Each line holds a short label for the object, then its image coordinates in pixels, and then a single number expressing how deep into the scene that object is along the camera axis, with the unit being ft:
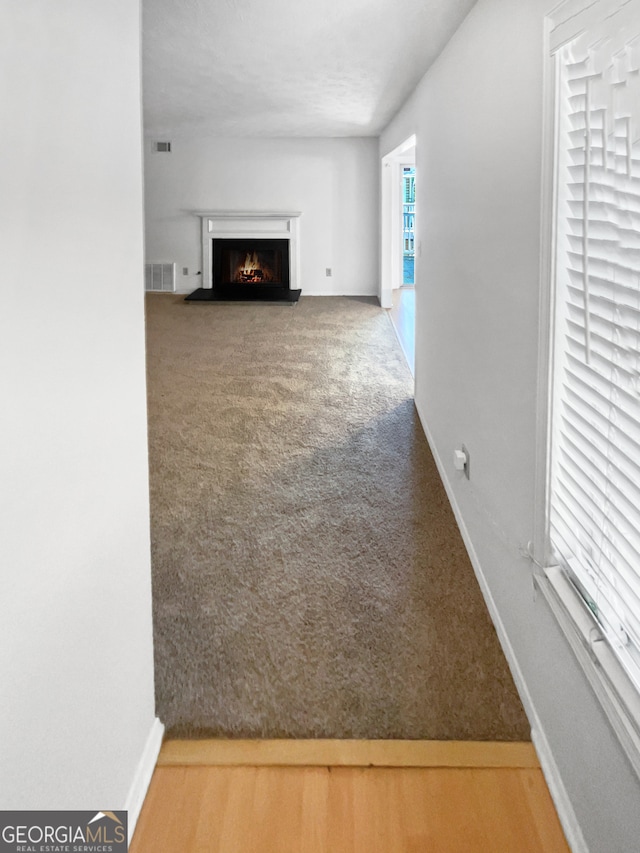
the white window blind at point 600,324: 4.48
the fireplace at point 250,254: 33.60
